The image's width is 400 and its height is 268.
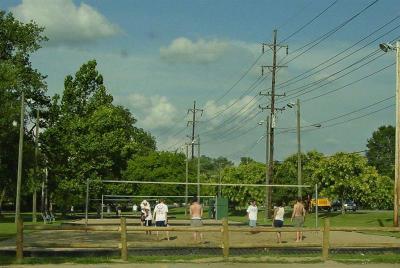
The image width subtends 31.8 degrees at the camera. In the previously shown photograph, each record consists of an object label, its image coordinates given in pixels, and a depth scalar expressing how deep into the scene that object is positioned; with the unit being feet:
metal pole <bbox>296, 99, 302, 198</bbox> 168.76
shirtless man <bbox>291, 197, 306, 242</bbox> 90.74
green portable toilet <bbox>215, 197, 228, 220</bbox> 171.37
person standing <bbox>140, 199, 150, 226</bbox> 119.16
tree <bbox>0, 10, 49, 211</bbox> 173.06
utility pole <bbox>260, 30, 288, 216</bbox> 184.75
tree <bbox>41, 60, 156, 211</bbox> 196.75
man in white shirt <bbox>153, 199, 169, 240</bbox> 96.02
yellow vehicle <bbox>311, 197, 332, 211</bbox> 287.77
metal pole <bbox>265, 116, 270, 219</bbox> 177.68
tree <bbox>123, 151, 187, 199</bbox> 245.65
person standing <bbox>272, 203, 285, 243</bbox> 97.30
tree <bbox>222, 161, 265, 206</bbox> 249.75
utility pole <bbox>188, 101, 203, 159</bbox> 282.97
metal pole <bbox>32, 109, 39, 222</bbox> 175.94
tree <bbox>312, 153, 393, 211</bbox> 214.48
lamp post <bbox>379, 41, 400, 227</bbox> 104.63
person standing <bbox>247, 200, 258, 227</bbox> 108.99
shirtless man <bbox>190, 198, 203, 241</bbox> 89.66
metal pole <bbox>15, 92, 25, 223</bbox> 147.33
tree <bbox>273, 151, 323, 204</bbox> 222.28
